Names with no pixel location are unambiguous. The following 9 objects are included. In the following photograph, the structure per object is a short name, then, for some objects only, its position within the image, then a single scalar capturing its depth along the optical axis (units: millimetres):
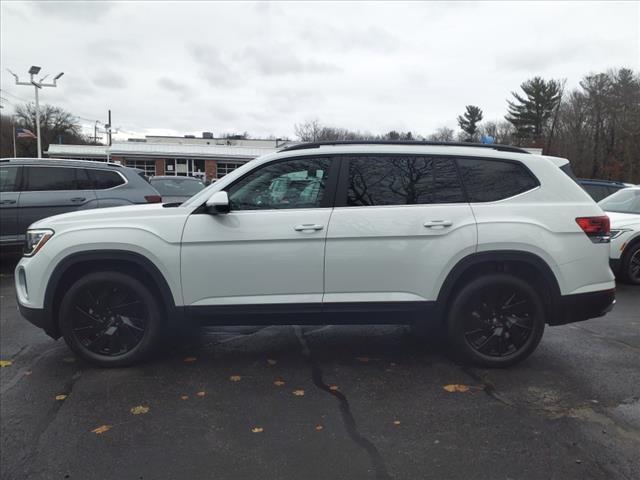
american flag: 38791
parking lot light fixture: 33625
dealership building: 45781
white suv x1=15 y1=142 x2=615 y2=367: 4031
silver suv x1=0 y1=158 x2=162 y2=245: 8148
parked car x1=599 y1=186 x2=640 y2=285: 7820
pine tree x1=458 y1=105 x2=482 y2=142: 74438
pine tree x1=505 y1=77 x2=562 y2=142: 56969
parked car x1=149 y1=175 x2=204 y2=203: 13266
